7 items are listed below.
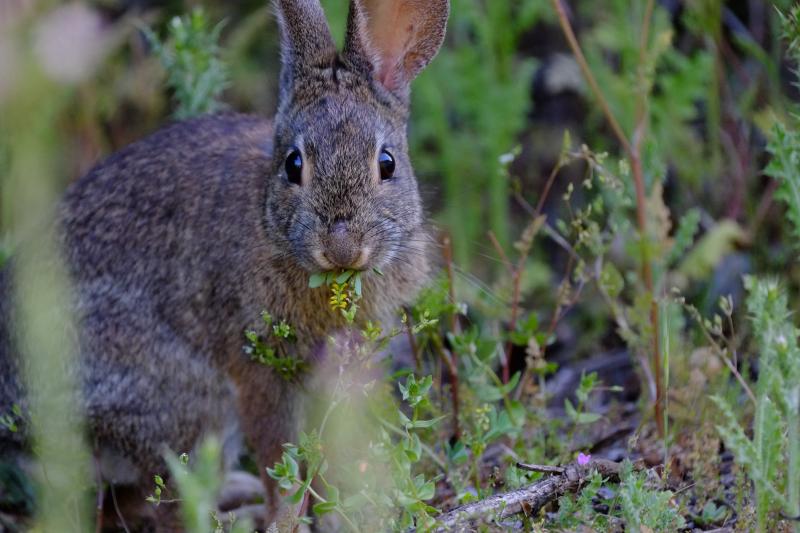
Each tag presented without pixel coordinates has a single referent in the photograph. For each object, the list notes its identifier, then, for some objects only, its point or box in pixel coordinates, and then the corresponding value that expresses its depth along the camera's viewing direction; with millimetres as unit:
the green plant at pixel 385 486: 6777
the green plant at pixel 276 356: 8625
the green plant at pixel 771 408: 6215
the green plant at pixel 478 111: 13922
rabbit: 9086
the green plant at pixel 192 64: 11539
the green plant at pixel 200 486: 4695
